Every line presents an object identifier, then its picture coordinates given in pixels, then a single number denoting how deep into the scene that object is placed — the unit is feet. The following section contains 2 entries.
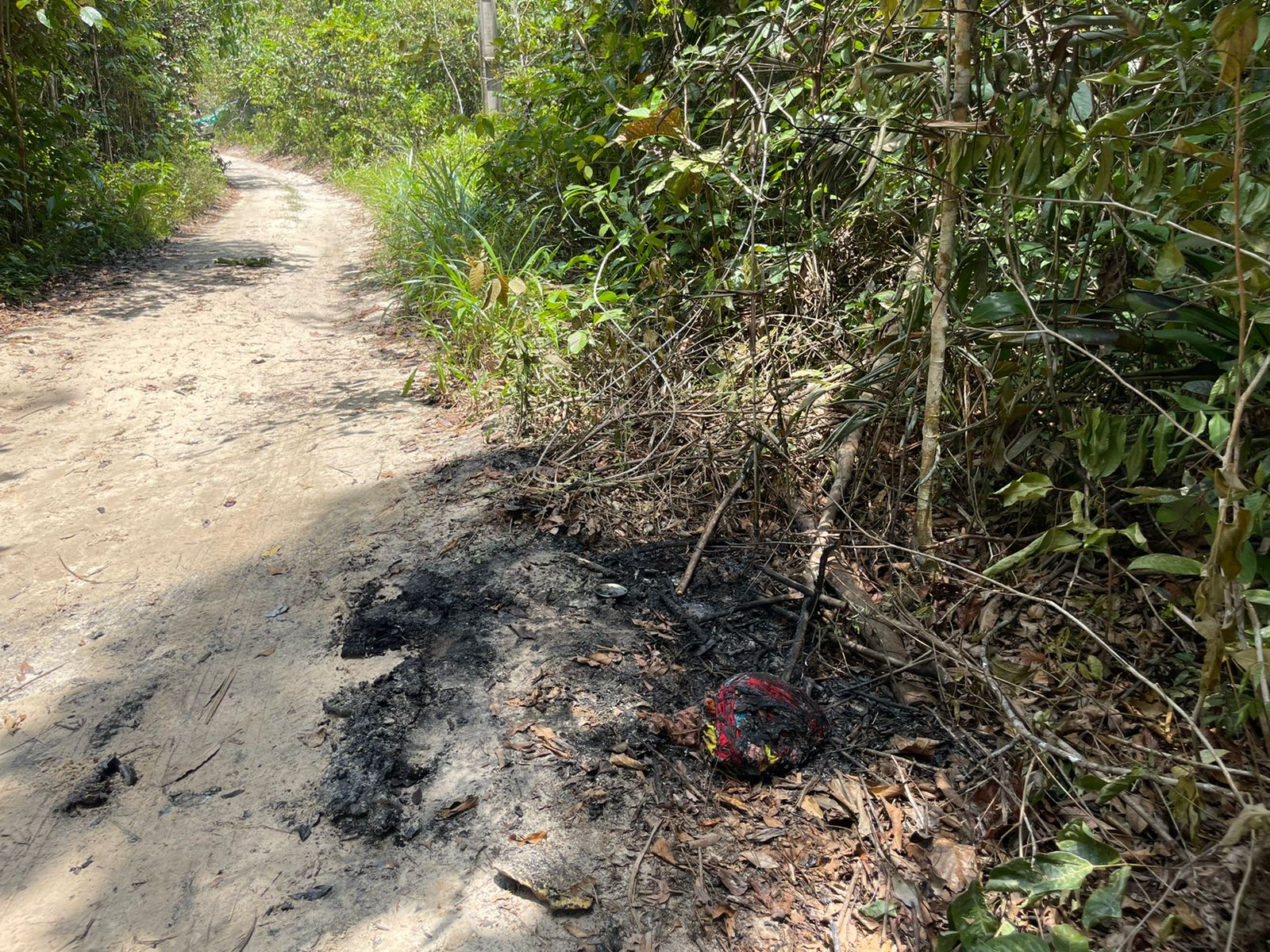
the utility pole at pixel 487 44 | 24.54
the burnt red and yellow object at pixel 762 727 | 6.35
